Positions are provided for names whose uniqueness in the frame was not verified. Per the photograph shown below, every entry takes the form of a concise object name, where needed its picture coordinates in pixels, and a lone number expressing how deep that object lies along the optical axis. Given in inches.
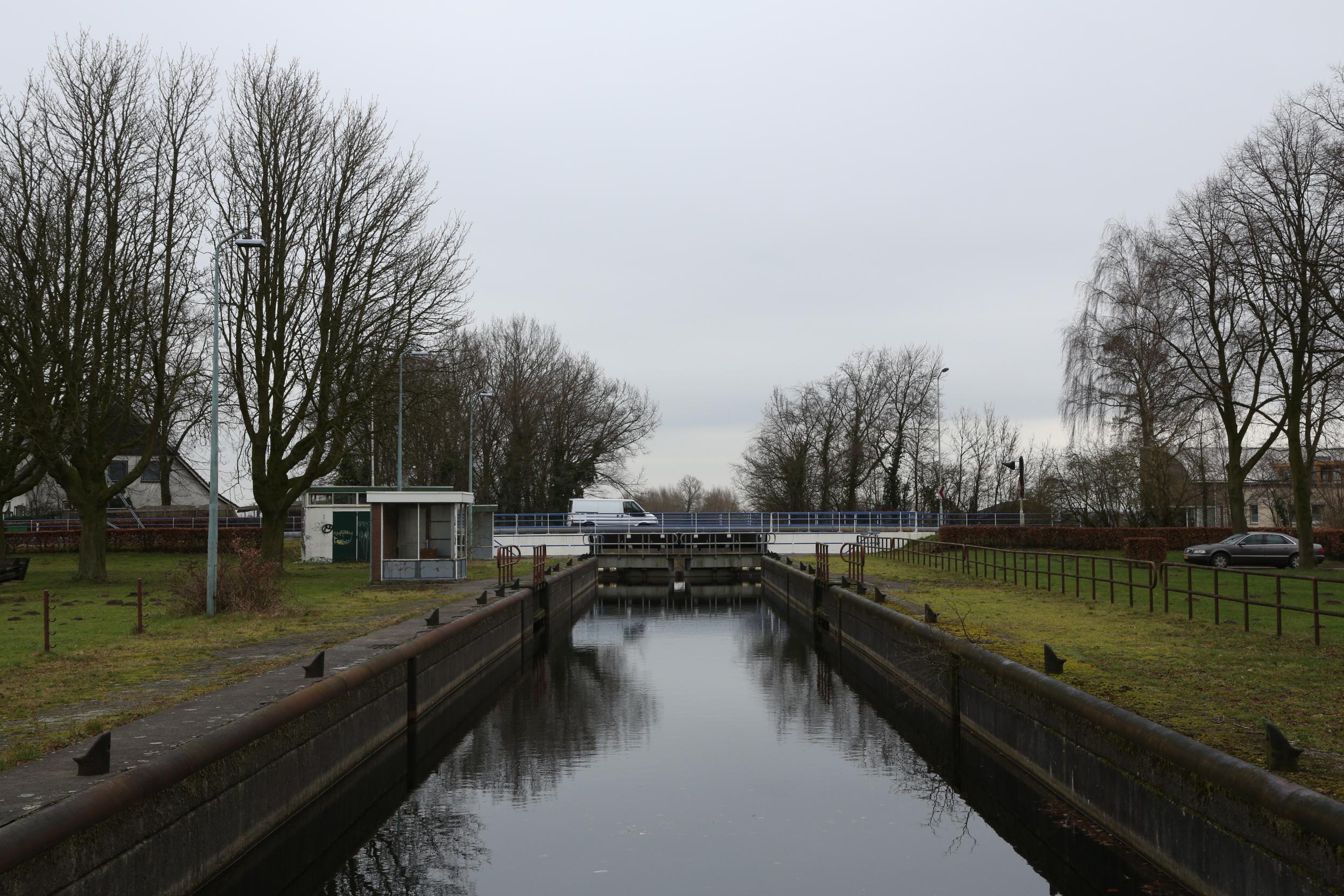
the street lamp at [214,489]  772.0
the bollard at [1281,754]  303.3
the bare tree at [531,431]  2421.3
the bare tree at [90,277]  1093.1
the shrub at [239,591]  798.5
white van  2333.9
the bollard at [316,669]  467.8
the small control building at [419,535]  1140.5
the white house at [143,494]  2689.5
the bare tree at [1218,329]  1246.9
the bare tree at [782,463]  2728.8
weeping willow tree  1579.7
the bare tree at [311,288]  1204.5
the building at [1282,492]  2268.9
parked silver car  1444.4
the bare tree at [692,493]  4938.5
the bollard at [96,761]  303.4
